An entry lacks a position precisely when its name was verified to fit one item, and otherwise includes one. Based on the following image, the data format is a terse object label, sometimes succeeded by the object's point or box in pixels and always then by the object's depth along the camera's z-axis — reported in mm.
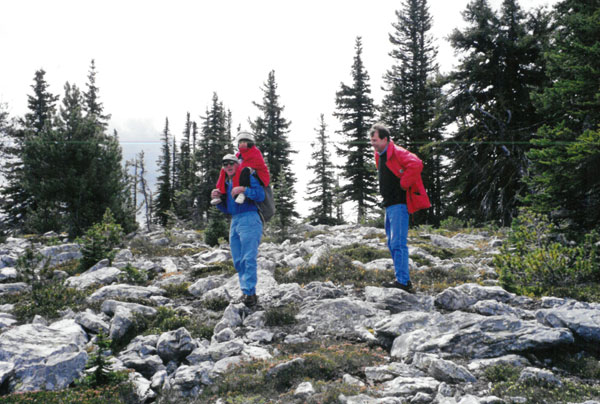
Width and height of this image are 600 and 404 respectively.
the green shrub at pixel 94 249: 8930
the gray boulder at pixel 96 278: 7227
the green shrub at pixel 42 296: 5543
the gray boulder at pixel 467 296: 4902
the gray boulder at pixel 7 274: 8219
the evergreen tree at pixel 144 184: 50112
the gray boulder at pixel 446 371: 3053
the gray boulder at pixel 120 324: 4637
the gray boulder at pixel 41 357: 3396
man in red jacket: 5117
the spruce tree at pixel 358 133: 25391
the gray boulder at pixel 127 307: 5361
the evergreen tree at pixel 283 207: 14516
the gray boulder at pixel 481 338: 3432
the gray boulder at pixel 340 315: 4625
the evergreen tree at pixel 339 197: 25750
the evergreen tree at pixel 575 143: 6508
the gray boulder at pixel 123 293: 6170
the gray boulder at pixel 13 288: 6999
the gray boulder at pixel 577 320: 3447
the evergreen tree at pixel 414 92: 21359
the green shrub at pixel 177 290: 6762
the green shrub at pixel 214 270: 7865
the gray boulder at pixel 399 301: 5027
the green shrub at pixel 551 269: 5387
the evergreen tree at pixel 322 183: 30016
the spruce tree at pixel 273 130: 30484
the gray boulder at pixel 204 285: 6734
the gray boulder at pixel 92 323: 4785
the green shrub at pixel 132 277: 7457
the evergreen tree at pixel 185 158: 39688
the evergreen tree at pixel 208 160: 28156
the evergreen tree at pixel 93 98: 31016
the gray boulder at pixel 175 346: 4094
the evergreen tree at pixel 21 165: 17953
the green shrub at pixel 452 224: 15848
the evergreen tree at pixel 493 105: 14844
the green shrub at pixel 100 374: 3301
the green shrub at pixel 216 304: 5835
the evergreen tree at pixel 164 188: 44372
